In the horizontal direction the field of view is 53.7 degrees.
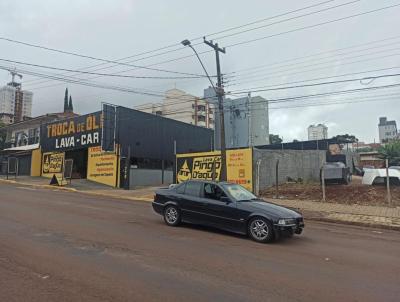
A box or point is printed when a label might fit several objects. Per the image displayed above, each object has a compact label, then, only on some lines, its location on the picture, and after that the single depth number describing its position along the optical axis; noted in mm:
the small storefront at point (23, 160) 38469
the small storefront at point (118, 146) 31656
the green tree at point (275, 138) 97075
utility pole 19703
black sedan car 9344
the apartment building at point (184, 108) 89250
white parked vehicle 21531
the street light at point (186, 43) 18953
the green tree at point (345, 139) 41812
